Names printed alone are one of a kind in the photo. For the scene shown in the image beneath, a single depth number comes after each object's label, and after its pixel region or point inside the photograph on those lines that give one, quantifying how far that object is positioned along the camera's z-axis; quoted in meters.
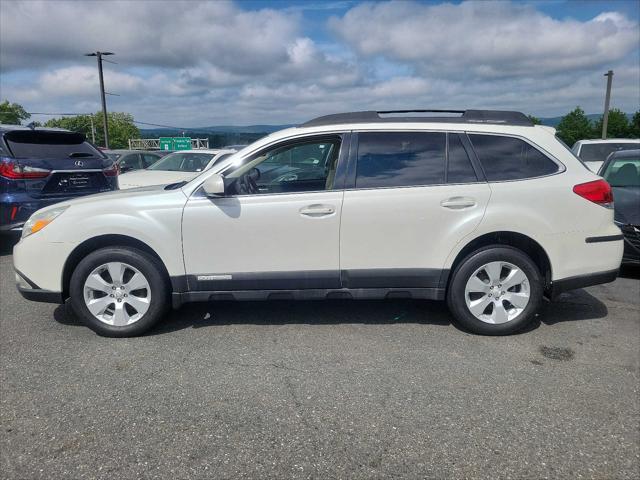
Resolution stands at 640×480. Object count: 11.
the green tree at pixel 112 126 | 86.36
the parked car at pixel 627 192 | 5.62
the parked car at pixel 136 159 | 13.75
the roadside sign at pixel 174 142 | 36.45
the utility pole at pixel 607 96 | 35.41
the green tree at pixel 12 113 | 82.78
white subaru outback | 3.90
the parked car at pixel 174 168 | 10.41
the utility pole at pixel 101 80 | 35.83
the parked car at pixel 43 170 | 6.31
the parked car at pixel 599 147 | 11.95
